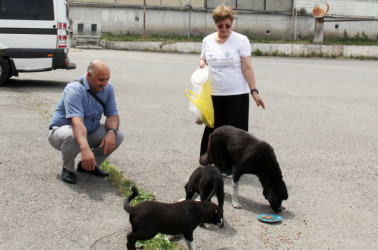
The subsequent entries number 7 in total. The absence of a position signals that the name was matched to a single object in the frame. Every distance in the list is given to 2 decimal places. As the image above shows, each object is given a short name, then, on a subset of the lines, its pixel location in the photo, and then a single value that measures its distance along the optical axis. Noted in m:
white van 11.22
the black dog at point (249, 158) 4.70
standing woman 5.46
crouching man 4.85
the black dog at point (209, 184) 4.36
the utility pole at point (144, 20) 25.59
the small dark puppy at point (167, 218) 3.62
